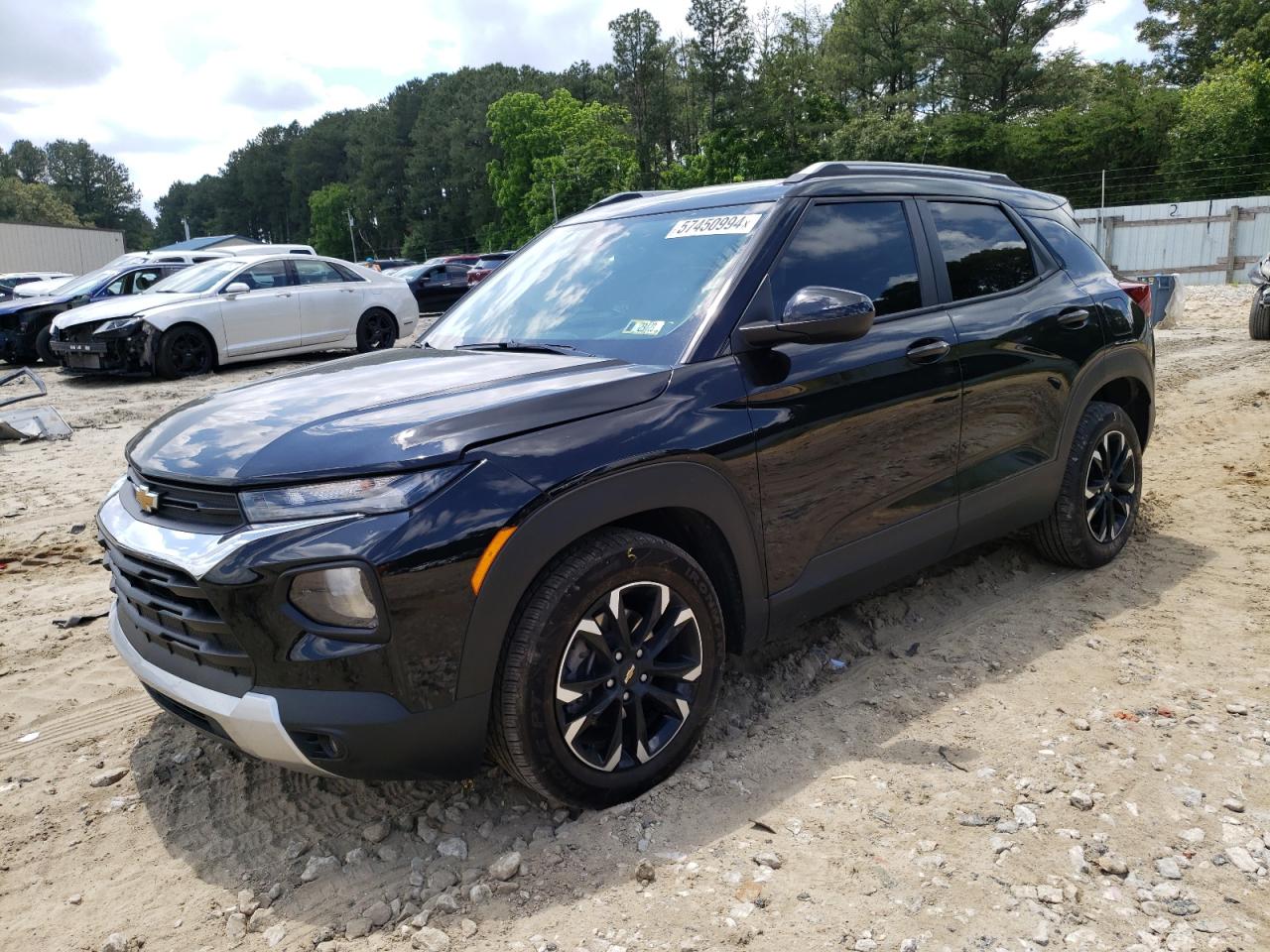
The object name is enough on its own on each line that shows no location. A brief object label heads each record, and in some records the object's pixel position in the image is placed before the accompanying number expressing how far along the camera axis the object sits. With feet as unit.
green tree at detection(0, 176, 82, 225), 310.45
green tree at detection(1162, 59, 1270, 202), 111.24
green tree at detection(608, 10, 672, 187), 217.36
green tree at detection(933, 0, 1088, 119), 160.66
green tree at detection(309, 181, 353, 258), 355.97
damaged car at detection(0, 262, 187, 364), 48.11
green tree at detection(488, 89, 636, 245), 210.59
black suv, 7.99
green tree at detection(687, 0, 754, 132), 187.11
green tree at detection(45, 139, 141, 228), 467.52
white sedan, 39.22
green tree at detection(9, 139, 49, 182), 462.60
